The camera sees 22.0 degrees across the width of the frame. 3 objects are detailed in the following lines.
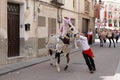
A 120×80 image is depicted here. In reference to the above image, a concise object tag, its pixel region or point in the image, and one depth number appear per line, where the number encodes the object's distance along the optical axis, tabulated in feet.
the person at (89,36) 101.52
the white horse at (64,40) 40.55
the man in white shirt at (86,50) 39.90
